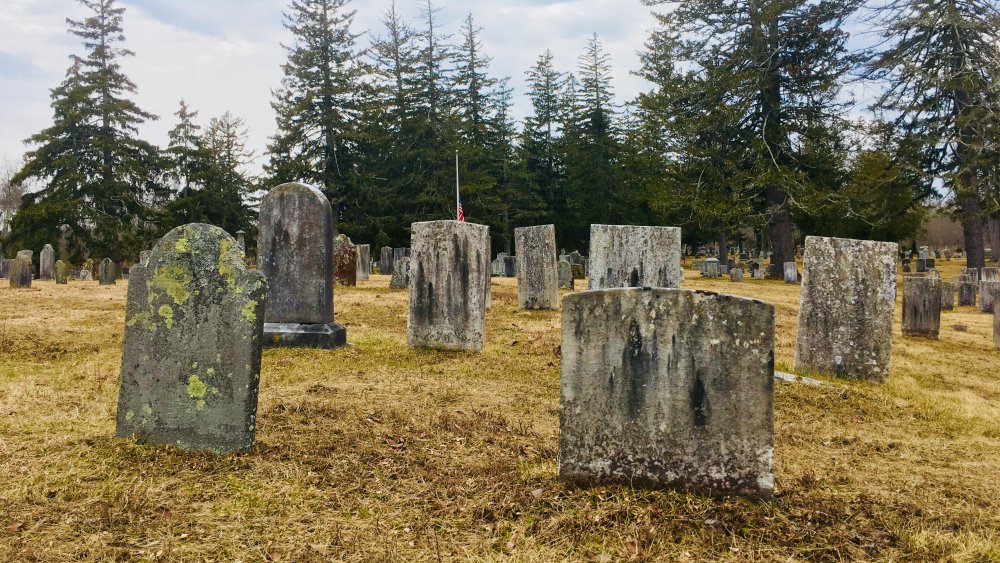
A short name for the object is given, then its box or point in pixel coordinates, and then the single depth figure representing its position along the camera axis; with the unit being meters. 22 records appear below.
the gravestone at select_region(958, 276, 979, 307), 17.83
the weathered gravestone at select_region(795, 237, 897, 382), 6.78
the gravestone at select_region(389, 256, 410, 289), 18.89
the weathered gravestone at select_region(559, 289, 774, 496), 3.29
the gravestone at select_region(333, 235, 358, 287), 18.80
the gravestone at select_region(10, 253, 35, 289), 18.30
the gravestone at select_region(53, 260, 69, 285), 20.88
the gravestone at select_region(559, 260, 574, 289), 18.05
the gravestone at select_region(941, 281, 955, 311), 16.80
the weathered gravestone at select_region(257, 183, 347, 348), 8.13
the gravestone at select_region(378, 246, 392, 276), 30.14
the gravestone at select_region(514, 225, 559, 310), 13.35
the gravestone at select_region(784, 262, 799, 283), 26.31
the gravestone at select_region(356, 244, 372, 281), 22.66
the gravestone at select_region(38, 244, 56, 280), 24.12
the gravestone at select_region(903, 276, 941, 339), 11.01
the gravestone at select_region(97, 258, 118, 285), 20.88
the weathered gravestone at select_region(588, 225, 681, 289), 9.73
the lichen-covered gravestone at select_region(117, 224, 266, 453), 3.94
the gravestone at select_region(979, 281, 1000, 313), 16.14
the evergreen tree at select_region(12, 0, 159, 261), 31.84
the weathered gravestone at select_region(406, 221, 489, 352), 8.36
